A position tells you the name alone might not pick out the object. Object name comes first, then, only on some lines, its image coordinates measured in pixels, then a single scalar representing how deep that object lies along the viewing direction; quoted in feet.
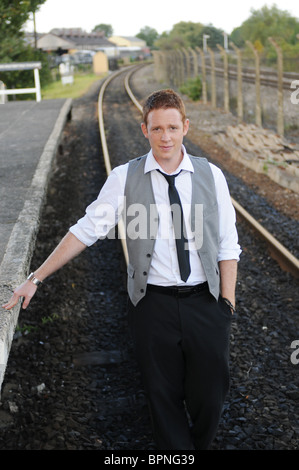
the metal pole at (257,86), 50.96
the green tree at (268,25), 185.29
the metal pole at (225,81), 63.56
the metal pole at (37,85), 56.54
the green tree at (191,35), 219.63
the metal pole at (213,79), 70.13
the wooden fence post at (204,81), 75.10
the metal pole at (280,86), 45.29
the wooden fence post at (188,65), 88.25
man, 9.87
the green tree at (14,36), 75.20
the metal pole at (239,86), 56.68
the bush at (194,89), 80.48
